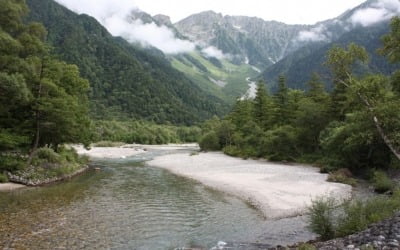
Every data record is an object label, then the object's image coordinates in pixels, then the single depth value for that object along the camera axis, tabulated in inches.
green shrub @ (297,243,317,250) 524.8
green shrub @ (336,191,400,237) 629.0
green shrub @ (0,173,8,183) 1317.2
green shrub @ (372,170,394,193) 1192.3
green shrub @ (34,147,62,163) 1605.1
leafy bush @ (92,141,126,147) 5017.2
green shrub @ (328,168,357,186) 1433.3
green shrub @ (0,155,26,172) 1407.5
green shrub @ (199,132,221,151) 3826.3
